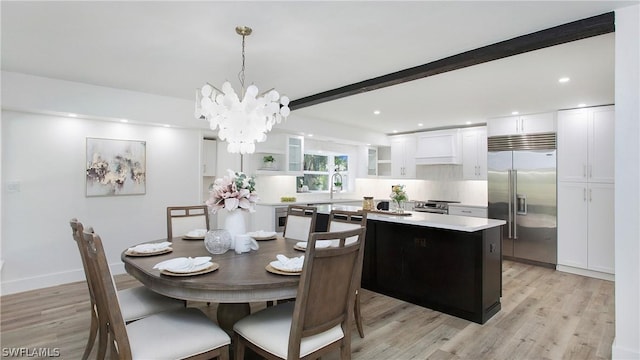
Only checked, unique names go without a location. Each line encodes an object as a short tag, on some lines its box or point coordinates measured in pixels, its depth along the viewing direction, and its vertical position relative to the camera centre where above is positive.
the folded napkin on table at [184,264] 1.86 -0.49
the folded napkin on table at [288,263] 1.92 -0.50
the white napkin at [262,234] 2.98 -0.49
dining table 1.72 -0.53
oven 5.42 -0.61
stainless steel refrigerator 4.87 -0.17
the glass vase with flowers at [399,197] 3.90 -0.18
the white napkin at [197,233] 2.97 -0.47
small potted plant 5.53 +0.35
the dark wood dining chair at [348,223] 2.70 -0.35
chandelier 2.53 +0.56
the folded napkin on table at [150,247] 2.37 -0.49
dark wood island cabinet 3.02 -0.81
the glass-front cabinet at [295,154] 5.87 +0.50
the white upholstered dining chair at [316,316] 1.58 -0.71
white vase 2.46 -0.32
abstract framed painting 4.14 +0.19
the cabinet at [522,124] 4.94 +0.91
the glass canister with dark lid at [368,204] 4.28 -0.29
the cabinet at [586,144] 4.42 +0.53
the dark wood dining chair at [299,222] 3.16 -0.40
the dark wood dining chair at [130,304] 1.89 -0.81
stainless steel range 6.19 -0.47
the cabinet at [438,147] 6.28 +0.69
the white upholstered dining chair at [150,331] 1.52 -0.79
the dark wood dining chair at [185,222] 3.20 -0.41
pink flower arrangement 2.32 -0.09
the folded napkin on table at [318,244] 2.54 -0.49
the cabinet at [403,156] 7.05 +0.57
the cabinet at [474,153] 5.97 +0.54
